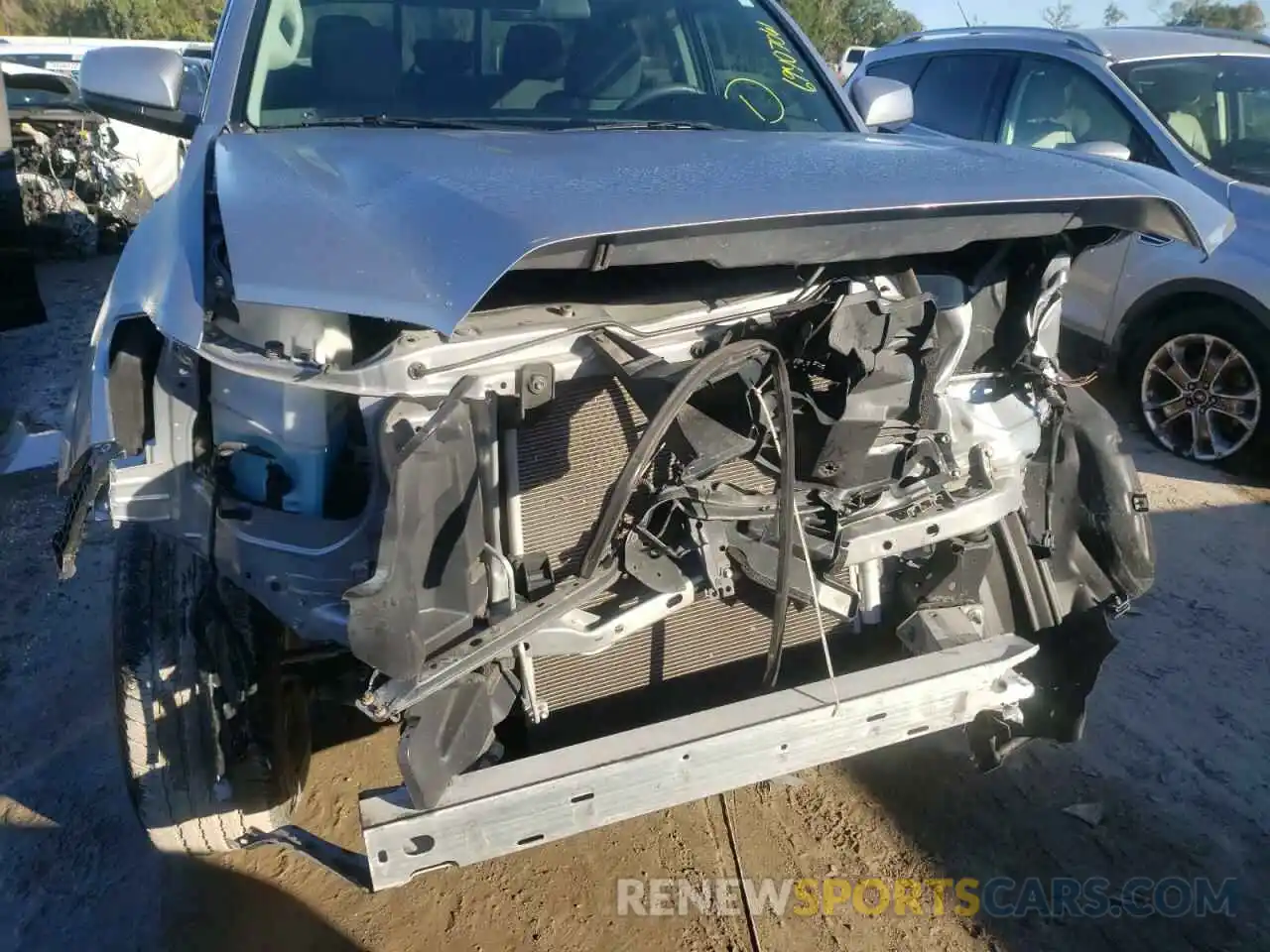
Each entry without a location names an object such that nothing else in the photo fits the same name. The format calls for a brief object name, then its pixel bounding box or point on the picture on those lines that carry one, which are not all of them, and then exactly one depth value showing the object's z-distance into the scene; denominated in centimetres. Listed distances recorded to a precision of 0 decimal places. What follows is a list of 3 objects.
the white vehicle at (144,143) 1021
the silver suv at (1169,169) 434
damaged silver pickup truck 168
